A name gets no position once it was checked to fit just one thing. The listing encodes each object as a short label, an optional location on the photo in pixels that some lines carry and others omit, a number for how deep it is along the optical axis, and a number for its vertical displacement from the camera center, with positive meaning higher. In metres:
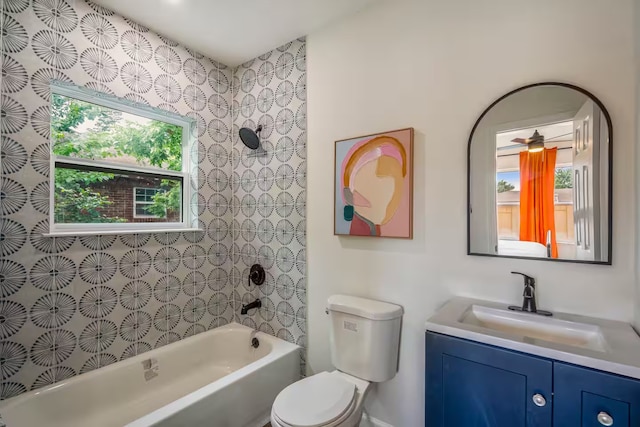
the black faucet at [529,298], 1.31 -0.37
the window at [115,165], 1.80 +0.32
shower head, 2.33 +0.60
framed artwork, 1.71 +0.18
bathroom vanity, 0.91 -0.54
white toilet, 1.39 -0.86
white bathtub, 1.53 -1.08
